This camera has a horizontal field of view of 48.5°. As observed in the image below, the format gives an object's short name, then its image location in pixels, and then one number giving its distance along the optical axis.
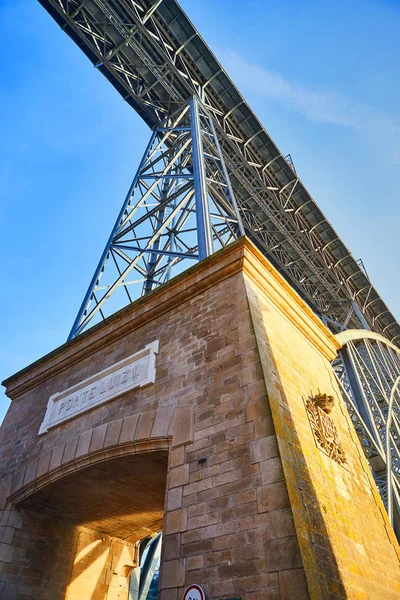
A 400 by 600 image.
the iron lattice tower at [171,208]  9.32
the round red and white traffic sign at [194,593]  3.88
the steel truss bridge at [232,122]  13.41
